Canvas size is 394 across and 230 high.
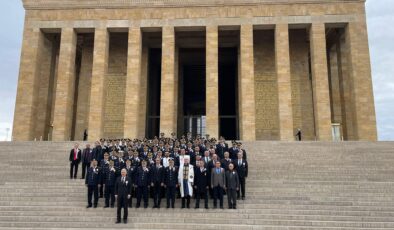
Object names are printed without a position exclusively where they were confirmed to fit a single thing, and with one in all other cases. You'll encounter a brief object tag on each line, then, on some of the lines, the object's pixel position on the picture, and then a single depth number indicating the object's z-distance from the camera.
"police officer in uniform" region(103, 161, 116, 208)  10.20
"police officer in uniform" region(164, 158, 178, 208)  10.18
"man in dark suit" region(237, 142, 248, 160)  11.47
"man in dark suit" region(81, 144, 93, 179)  12.75
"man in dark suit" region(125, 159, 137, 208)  10.11
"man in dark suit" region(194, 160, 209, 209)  10.14
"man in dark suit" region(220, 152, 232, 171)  10.82
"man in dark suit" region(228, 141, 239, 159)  11.79
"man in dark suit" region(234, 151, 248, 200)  10.77
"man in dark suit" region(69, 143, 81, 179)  12.85
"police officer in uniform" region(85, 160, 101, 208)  10.21
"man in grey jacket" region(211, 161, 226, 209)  10.13
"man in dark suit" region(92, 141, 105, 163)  12.71
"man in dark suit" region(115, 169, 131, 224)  9.19
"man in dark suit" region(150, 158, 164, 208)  10.27
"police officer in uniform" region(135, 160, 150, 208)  10.21
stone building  23.64
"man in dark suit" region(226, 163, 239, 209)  9.98
